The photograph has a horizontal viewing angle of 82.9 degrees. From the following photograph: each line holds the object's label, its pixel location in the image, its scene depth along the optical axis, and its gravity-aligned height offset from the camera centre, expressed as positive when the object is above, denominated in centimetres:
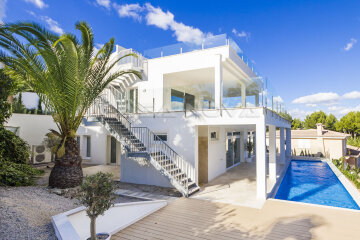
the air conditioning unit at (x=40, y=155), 1600 -195
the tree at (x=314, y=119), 5422 +265
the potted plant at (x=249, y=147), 1898 -169
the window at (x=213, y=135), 1204 -38
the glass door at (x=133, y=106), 1147 +135
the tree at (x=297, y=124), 5640 +134
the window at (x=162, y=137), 1075 -38
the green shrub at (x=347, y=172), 1156 -297
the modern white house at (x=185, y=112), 909 +86
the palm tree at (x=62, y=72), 752 +237
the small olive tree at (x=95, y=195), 423 -136
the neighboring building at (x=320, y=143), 2186 -166
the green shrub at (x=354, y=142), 3312 -235
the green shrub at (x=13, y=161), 791 -153
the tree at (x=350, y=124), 4638 +102
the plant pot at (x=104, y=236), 464 -246
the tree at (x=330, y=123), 5253 +144
